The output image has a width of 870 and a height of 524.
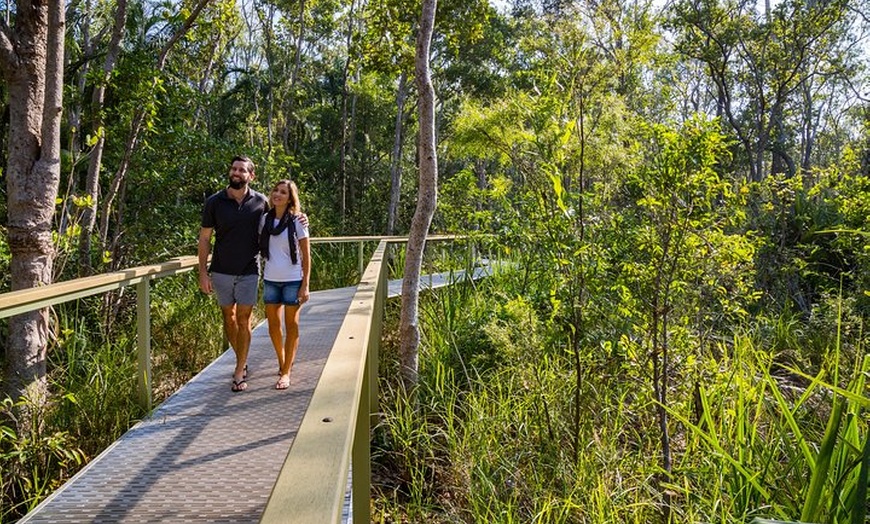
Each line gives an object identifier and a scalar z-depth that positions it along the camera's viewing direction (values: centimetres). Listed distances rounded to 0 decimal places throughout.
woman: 421
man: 416
